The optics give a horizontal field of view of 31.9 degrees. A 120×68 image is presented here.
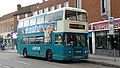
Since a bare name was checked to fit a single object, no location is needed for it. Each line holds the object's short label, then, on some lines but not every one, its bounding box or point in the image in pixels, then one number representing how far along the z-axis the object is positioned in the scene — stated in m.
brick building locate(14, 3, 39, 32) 48.16
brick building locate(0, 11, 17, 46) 53.24
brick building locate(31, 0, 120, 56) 22.55
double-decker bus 16.56
